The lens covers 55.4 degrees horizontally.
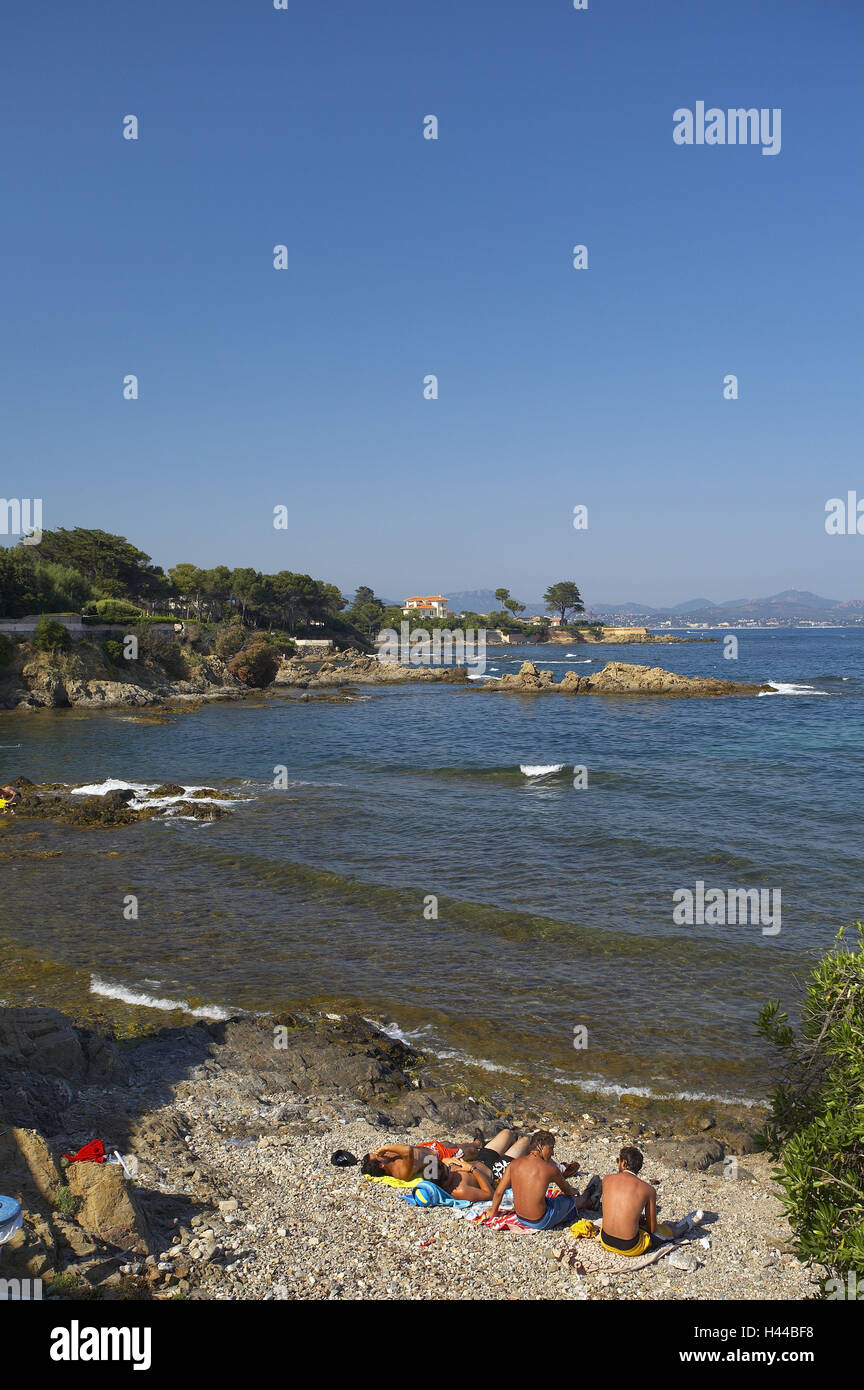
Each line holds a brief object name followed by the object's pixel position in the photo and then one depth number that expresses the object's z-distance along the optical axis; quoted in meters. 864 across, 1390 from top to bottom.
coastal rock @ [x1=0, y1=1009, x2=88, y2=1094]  10.66
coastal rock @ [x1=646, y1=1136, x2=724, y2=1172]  10.02
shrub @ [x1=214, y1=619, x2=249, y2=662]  82.19
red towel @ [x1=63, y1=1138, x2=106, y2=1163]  8.39
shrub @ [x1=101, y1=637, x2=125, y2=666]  64.88
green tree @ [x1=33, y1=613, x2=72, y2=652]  59.31
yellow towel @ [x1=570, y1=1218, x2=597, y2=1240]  8.23
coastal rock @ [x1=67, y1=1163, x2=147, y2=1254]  7.20
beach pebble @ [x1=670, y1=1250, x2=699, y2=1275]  7.71
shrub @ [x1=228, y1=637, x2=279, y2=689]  78.31
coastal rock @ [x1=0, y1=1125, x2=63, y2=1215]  7.36
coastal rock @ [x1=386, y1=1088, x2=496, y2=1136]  10.70
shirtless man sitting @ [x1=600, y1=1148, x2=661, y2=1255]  7.88
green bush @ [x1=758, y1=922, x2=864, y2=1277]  6.99
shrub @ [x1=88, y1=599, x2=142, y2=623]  70.31
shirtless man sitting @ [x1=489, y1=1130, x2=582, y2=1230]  8.37
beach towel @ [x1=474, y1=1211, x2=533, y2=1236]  8.27
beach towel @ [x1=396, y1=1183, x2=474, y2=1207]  8.66
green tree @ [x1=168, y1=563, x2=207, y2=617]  108.56
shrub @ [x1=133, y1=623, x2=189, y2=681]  69.38
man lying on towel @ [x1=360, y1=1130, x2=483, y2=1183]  9.09
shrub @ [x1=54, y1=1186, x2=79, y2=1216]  7.32
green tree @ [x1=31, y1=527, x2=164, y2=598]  94.25
